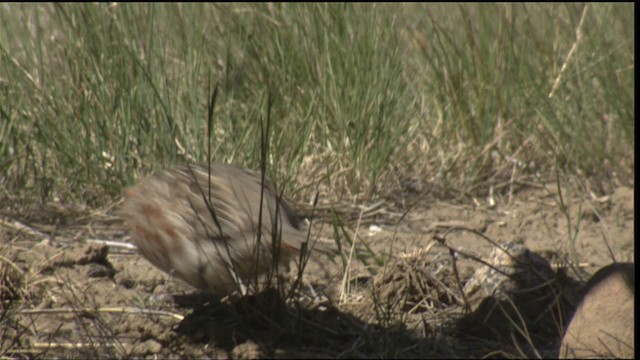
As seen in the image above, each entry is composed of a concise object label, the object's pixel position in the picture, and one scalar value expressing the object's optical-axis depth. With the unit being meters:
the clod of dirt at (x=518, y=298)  7.09
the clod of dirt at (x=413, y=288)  7.60
